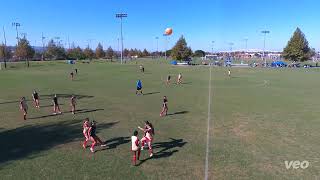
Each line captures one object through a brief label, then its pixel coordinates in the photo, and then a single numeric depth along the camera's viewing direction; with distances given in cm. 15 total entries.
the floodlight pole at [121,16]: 10638
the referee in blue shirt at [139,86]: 3419
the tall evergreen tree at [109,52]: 16261
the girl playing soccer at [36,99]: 2593
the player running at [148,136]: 1474
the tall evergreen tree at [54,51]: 13588
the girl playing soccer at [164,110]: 2302
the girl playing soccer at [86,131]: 1576
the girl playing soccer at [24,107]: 2210
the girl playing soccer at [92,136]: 1527
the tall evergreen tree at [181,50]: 11338
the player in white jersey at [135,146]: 1358
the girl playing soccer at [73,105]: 2388
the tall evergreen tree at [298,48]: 10211
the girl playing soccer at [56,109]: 2367
